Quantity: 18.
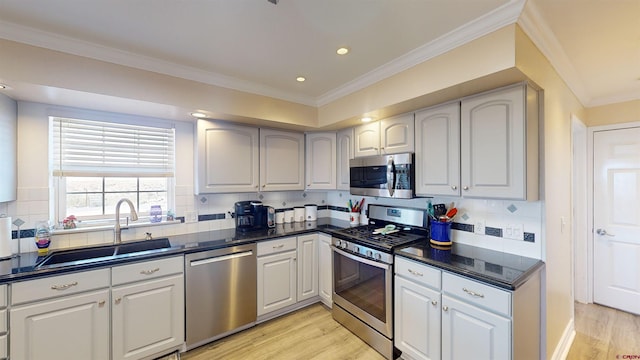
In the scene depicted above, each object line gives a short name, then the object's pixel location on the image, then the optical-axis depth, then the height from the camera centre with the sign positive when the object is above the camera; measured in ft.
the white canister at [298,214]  11.03 -1.46
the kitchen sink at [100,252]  6.22 -1.97
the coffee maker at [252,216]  9.33 -1.33
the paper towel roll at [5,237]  5.92 -1.32
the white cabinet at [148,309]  6.18 -3.30
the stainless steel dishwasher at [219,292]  7.14 -3.35
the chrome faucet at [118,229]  7.45 -1.43
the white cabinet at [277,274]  8.40 -3.23
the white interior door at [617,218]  8.93 -1.42
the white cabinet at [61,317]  5.21 -2.99
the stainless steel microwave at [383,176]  7.47 +0.16
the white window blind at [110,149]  7.18 +1.01
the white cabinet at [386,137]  7.64 +1.46
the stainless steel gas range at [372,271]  6.95 -2.76
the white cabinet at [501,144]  5.37 +0.82
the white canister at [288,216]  10.78 -1.52
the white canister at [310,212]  11.27 -1.40
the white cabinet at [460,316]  4.90 -2.98
